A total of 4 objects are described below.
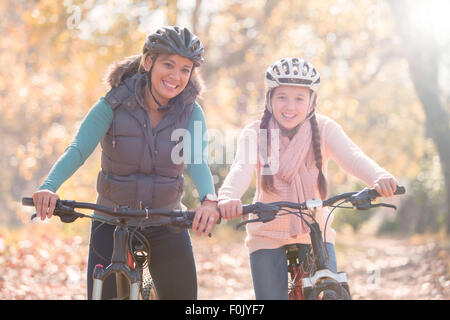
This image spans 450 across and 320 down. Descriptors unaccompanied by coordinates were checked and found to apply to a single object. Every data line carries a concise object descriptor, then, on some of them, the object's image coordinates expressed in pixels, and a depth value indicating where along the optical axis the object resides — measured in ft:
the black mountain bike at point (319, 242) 18.60
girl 22.80
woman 22.67
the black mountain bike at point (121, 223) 18.37
